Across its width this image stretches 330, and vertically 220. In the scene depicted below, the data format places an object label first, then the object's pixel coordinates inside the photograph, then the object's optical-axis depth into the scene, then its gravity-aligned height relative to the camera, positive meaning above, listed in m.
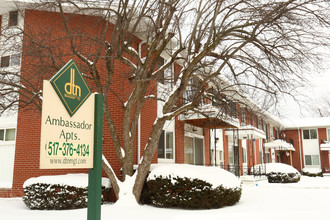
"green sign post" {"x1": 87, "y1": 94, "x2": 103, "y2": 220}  3.39 -0.23
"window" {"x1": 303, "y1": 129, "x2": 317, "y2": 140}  39.99 +2.89
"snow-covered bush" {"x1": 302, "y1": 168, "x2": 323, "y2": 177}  31.72 -1.48
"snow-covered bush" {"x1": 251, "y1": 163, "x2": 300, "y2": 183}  21.72 -1.13
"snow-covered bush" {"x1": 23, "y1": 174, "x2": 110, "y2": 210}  9.59 -1.05
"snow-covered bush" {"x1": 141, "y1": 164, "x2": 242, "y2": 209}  9.51 -0.93
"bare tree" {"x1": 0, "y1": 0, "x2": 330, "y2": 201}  8.80 +3.13
